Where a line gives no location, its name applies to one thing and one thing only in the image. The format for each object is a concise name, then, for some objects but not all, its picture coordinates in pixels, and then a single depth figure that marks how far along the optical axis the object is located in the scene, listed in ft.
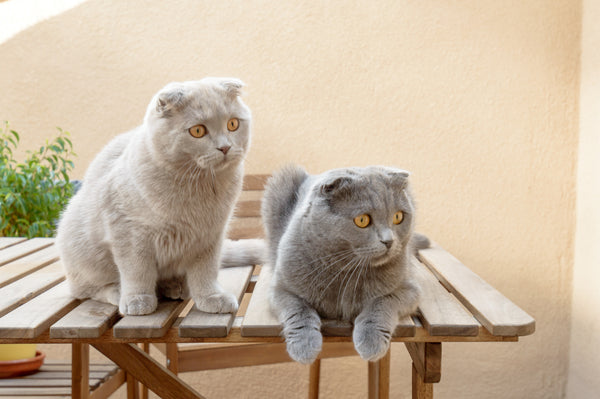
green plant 6.52
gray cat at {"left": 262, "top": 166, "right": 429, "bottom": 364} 3.50
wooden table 3.56
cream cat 3.70
